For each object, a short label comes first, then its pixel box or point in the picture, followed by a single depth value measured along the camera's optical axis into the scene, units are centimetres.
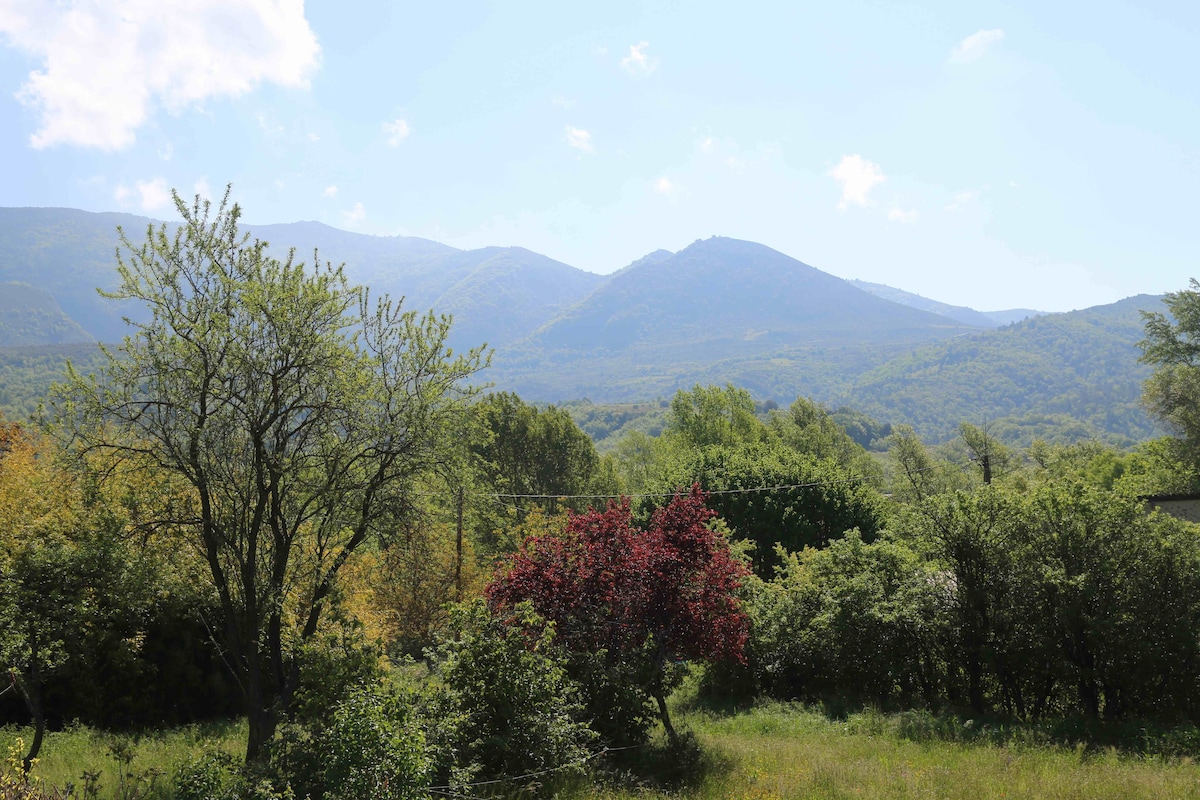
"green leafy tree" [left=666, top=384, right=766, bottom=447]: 4900
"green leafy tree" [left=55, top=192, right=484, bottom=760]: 1045
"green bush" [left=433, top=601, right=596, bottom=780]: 962
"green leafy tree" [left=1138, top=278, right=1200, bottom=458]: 3525
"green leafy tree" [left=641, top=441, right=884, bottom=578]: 2770
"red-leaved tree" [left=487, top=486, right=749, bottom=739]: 1142
